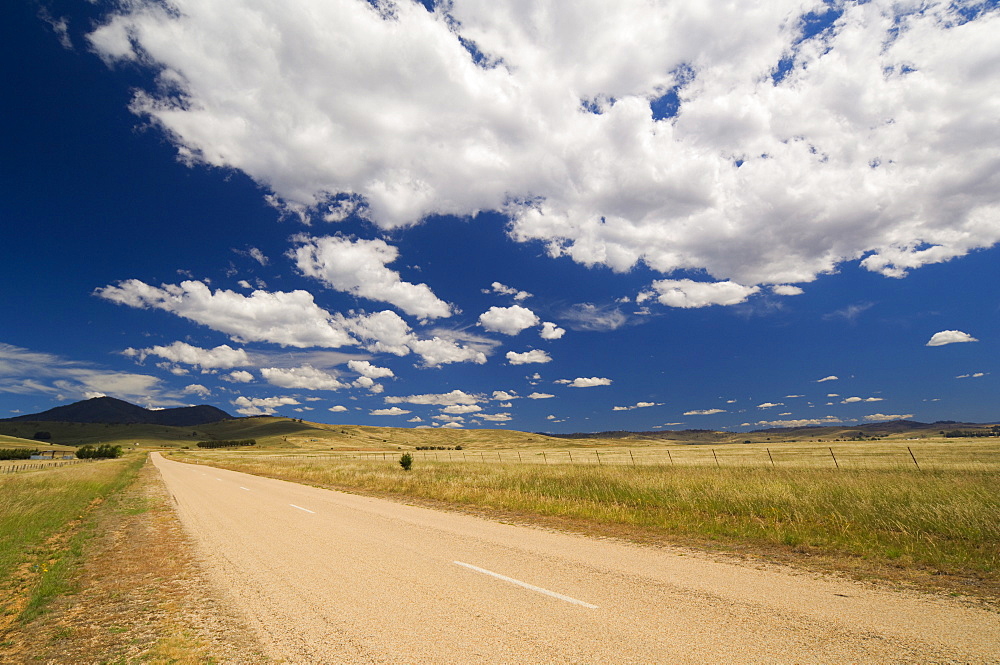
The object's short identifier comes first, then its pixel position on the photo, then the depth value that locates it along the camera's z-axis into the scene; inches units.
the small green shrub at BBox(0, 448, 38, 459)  3655.8
